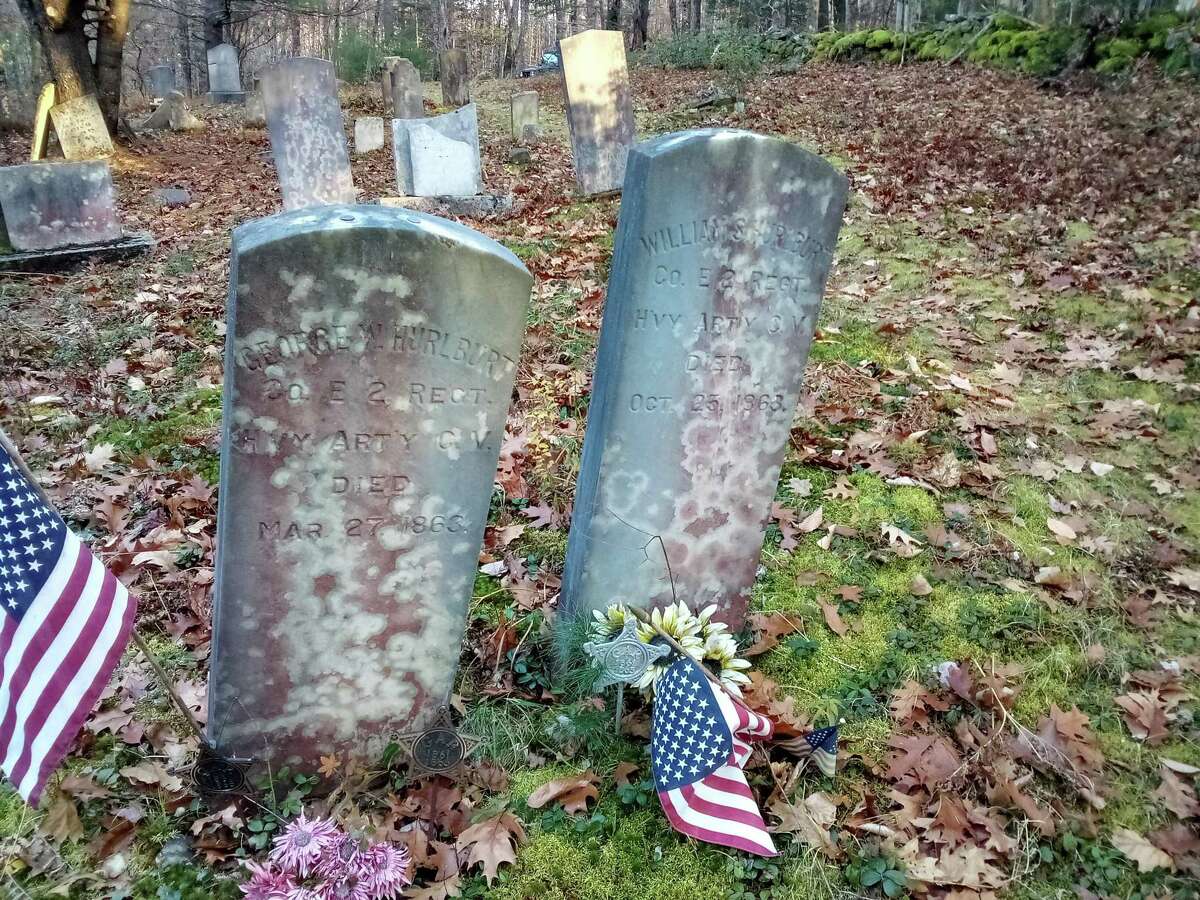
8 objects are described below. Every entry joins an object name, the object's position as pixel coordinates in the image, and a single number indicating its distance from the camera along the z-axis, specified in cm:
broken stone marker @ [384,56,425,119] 1392
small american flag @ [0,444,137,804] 217
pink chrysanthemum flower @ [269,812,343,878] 235
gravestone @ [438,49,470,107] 1880
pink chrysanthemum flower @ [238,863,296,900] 229
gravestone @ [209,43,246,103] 2078
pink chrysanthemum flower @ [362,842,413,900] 235
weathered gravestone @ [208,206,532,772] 223
